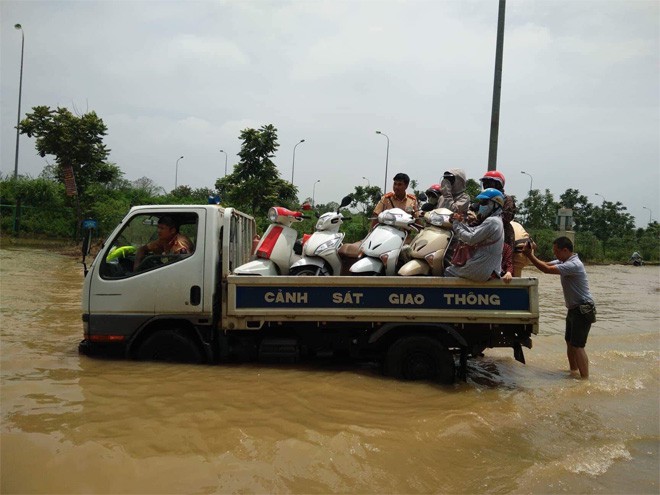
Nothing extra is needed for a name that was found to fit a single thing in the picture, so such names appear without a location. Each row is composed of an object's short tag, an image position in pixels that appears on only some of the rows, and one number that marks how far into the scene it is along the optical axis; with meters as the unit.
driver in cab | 5.57
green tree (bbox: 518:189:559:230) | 47.53
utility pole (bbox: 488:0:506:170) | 9.50
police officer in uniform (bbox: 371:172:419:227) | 6.75
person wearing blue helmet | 5.16
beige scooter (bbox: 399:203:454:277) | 5.45
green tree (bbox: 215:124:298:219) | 20.14
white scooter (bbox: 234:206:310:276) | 5.65
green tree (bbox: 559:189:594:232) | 55.59
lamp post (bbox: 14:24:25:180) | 28.69
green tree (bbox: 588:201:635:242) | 54.08
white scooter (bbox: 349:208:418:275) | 5.58
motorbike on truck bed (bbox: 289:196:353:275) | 5.70
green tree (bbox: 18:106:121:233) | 22.14
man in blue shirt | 6.27
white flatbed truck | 5.27
